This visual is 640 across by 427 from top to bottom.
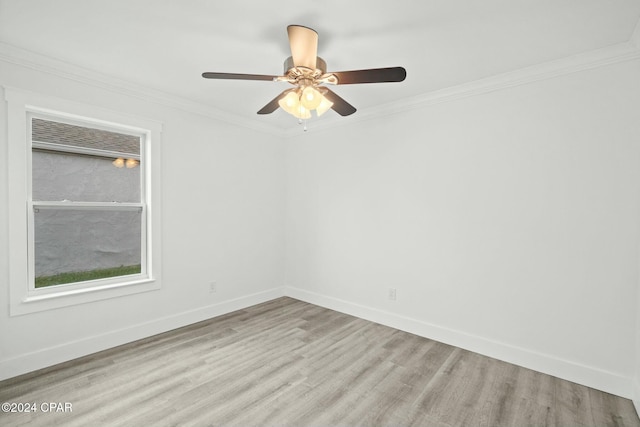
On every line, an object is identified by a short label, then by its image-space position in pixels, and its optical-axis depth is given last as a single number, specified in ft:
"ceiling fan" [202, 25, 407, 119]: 6.15
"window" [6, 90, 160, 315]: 7.94
